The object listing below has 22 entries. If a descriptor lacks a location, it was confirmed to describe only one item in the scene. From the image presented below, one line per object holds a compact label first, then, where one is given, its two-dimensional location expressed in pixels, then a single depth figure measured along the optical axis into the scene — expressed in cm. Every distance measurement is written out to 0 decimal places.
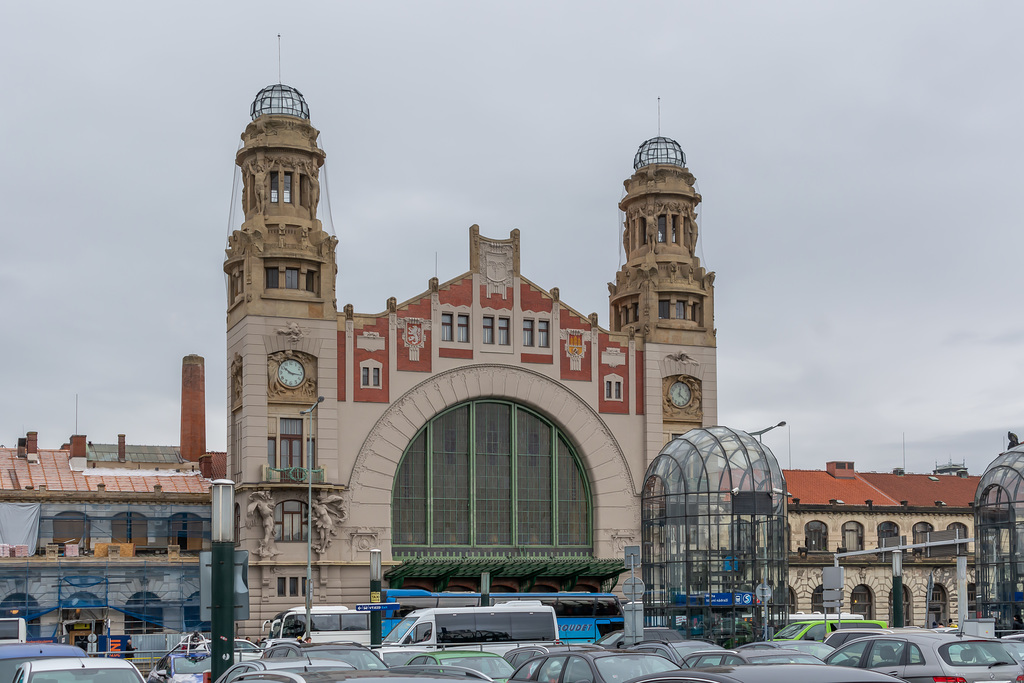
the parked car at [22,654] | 1977
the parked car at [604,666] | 2109
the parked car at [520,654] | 2876
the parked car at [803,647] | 2909
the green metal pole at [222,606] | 2148
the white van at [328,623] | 5094
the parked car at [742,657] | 2225
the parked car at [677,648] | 2453
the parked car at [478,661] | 2692
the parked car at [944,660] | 2205
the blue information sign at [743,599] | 4331
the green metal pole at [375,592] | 4409
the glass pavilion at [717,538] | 4366
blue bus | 5438
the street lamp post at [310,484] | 5636
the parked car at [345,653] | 2392
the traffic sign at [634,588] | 3094
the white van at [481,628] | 4222
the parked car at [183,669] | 3312
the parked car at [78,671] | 1711
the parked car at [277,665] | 1747
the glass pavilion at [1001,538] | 4909
